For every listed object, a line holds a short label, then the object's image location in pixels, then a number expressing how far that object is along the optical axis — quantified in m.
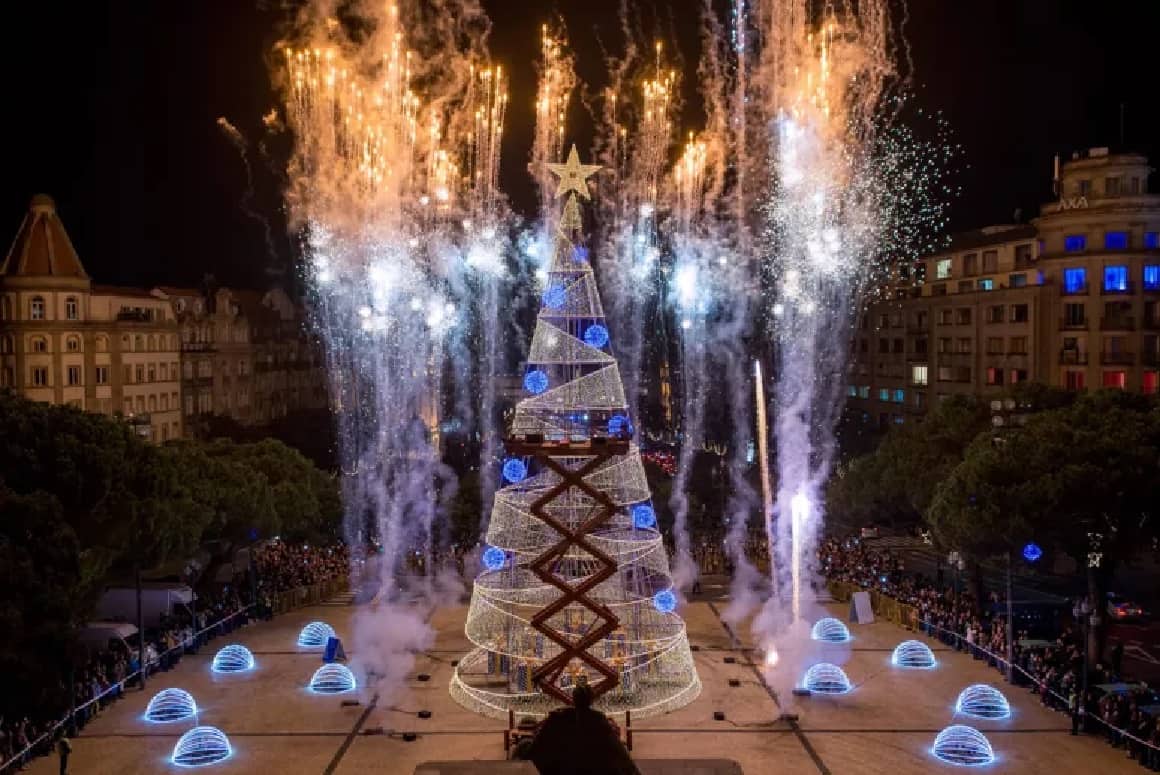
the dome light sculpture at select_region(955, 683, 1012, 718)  28.88
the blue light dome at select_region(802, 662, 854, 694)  31.11
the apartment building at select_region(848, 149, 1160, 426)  57.94
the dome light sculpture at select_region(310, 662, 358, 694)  31.50
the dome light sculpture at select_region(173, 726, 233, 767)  25.40
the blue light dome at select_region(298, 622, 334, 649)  36.38
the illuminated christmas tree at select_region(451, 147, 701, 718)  26.59
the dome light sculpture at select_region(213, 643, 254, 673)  33.59
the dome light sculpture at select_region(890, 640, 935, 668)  33.81
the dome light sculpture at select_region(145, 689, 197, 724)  28.61
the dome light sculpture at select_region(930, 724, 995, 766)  25.47
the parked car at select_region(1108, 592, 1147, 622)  39.91
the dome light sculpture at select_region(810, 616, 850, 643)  37.31
